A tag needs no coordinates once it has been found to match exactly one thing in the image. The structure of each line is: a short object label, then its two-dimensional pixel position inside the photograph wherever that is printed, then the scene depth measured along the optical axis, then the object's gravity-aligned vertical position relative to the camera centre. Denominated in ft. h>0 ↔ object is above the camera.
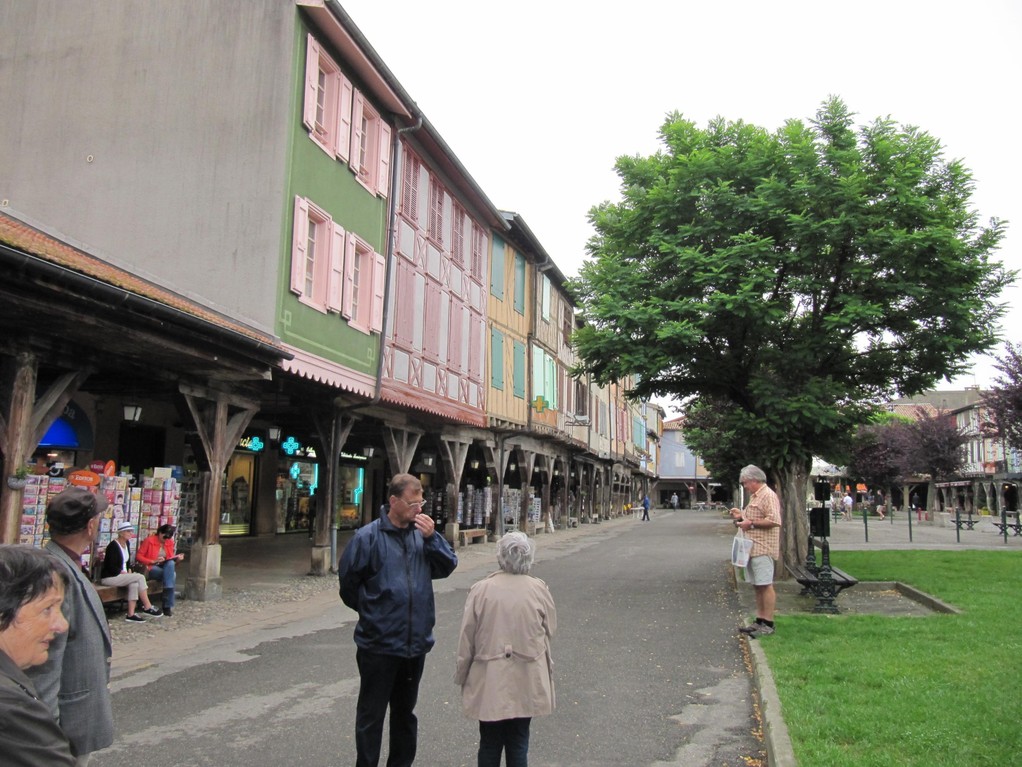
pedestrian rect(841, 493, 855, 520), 166.82 -0.27
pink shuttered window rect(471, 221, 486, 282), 71.83 +21.19
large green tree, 39.40 +10.95
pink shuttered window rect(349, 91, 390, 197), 49.49 +20.93
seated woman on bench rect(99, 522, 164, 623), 32.50 -3.26
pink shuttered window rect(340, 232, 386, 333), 47.93 +12.28
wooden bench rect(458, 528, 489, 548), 71.15 -3.32
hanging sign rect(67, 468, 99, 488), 31.45 +0.43
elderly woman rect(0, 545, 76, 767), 5.89 -1.28
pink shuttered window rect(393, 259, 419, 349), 54.19 +12.33
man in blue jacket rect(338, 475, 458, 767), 14.21 -1.90
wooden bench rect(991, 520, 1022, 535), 85.41 -1.84
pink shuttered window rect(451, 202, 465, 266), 66.39 +20.53
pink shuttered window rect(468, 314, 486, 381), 69.67 +12.67
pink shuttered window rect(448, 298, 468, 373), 64.59 +12.29
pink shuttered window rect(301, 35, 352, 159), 43.68 +21.09
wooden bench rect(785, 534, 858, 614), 34.30 -3.18
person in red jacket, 34.53 -2.75
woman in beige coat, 13.12 -2.49
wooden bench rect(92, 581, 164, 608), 31.78 -3.89
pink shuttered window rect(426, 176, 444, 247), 61.45 +20.75
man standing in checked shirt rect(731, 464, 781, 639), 29.12 -1.14
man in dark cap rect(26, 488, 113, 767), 8.91 -2.02
